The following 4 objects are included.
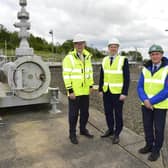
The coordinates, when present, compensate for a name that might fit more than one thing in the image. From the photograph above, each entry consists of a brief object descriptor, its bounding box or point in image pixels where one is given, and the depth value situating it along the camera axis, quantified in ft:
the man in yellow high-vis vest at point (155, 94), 6.89
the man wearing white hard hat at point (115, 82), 8.23
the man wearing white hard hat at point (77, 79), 8.43
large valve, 11.59
